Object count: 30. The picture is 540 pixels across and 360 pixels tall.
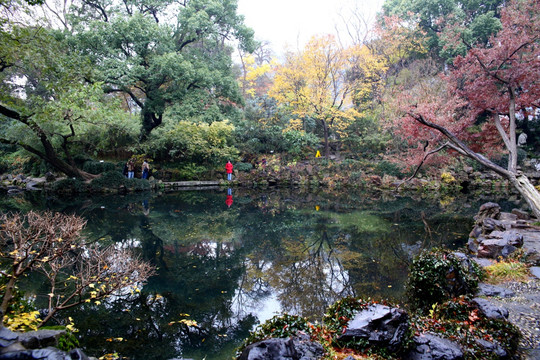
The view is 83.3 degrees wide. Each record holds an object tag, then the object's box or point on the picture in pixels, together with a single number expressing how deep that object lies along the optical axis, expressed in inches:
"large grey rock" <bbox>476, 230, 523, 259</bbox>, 210.5
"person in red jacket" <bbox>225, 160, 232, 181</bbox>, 757.3
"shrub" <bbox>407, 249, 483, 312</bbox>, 144.0
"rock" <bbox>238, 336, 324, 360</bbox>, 90.7
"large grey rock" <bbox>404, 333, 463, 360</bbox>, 102.7
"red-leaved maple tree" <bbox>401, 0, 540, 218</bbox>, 249.9
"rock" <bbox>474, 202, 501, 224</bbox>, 311.3
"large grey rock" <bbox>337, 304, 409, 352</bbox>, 104.5
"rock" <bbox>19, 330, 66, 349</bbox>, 85.7
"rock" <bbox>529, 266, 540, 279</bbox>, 176.0
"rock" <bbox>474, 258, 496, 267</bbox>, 198.9
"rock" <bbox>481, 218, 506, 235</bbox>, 263.0
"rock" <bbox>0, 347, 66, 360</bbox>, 79.3
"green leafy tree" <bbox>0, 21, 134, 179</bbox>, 319.3
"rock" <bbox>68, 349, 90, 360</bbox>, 85.7
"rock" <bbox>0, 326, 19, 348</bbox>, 81.9
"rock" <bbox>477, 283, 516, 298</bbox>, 156.5
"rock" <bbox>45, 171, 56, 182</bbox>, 665.6
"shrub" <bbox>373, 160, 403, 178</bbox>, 727.1
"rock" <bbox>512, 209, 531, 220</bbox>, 329.7
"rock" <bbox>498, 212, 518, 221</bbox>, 315.5
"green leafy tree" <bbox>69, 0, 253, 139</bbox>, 597.6
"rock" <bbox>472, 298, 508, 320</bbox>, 120.2
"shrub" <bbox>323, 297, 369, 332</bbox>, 112.5
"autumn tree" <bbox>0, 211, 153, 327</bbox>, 111.7
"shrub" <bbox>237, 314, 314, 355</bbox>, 101.6
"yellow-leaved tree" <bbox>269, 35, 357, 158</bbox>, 721.6
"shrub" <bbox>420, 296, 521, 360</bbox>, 108.3
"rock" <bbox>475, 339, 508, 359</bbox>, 107.0
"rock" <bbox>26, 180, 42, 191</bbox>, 647.0
